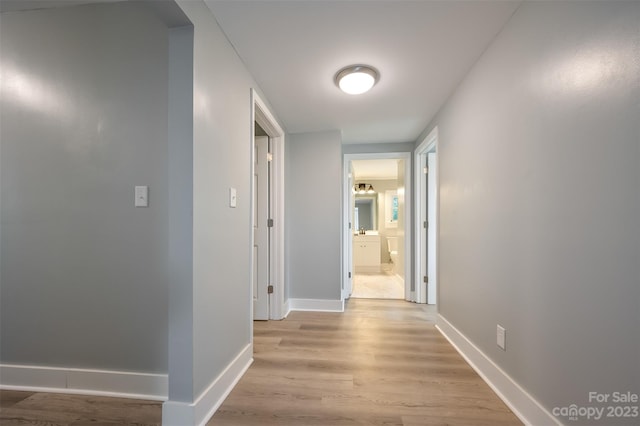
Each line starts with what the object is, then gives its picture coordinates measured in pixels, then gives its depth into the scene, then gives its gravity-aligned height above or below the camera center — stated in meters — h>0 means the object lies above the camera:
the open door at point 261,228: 2.85 -0.11
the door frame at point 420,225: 3.46 -0.10
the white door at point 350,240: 3.75 -0.33
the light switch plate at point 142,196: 1.49 +0.13
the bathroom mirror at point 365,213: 7.13 +0.13
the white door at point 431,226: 3.42 -0.11
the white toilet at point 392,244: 6.46 -0.66
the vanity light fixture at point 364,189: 6.81 +0.76
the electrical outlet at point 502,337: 1.49 -0.70
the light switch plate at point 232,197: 1.63 +0.13
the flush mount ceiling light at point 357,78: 1.89 +1.05
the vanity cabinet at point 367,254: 5.93 -0.83
